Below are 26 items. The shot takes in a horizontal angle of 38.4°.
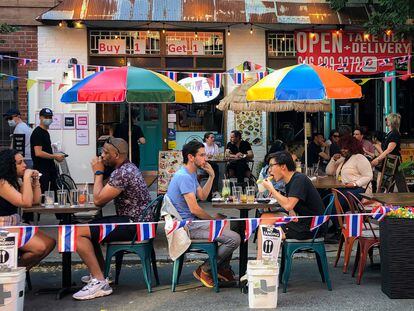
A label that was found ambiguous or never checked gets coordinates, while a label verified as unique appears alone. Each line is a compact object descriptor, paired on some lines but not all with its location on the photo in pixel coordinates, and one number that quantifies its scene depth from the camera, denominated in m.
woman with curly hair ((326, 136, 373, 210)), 8.03
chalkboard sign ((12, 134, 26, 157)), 10.70
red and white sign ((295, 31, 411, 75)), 13.63
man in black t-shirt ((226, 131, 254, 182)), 12.55
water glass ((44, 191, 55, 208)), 6.41
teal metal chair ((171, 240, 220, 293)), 6.18
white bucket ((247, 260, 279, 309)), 5.57
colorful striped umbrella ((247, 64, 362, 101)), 7.91
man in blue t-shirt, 6.25
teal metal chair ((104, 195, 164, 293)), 6.22
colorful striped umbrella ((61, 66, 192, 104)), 7.81
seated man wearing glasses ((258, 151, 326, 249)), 6.18
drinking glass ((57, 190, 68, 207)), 6.44
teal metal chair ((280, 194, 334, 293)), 6.23
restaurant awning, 12.49
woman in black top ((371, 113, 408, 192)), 9.77
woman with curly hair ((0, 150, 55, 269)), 5.95
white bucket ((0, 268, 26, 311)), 5.21
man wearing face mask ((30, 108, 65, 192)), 9.34
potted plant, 5.77
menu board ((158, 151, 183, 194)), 11.97
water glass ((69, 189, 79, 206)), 6.51
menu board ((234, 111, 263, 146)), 13.57
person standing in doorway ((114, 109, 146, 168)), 11.42
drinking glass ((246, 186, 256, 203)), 6.44
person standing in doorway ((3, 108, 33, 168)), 10.73
